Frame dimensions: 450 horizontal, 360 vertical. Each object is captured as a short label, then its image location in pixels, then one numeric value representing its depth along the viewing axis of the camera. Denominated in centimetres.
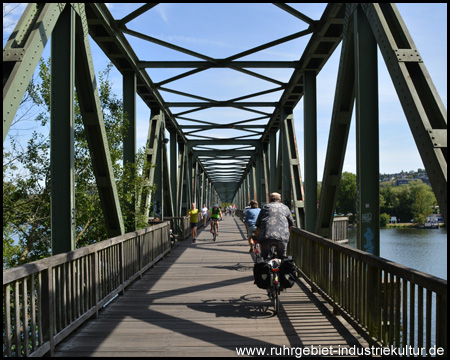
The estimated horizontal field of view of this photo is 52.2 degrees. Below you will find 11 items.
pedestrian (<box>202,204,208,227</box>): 2688
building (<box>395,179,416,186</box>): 15938
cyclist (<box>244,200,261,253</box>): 1021
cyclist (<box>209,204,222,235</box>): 1805
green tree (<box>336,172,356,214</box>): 5334
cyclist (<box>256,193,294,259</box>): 612
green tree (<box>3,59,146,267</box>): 967
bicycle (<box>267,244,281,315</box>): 571
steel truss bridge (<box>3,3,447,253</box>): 474
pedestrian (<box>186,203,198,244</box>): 1657
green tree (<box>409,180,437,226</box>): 5123
